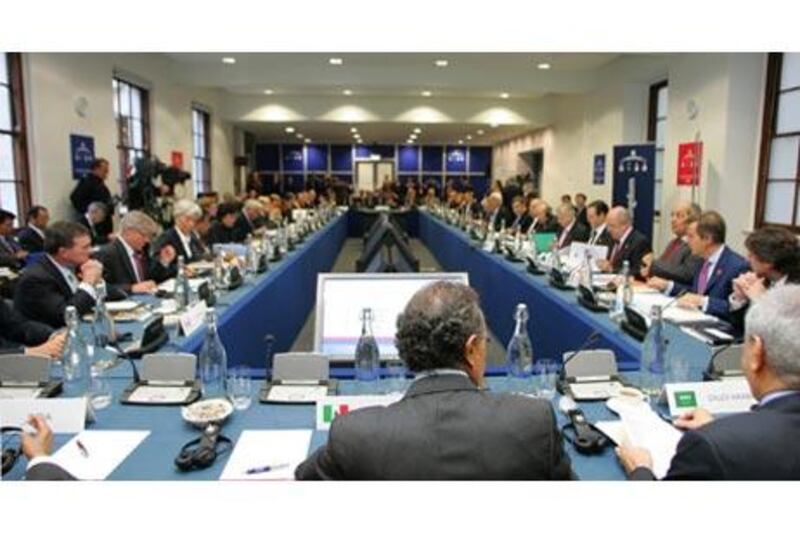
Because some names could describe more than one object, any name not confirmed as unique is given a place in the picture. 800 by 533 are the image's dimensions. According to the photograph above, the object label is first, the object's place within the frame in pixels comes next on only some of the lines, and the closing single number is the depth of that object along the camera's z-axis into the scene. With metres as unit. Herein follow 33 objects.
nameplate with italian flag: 1.72
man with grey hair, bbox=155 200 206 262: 5.11
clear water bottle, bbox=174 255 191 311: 3.26
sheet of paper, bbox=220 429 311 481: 1.46
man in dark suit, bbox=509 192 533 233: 7.96
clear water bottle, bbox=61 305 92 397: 1.95
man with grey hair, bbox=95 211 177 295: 3.95
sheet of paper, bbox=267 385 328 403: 1.92
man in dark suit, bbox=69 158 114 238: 7.26
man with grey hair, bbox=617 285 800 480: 1.13
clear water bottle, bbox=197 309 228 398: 2.03
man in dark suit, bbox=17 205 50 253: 6.05
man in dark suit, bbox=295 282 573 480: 1.14
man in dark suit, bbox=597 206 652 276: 4.70
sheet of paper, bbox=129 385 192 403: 1.92
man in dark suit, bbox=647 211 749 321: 3.20
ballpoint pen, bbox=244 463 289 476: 1.46
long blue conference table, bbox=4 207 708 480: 1.54
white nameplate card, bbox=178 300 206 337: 2.63
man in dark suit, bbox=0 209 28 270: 5.47
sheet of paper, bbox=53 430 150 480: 1.48
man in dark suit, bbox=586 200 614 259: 5.33
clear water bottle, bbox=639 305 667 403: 1.99
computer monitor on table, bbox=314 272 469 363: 2.33
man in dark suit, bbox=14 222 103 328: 3.09
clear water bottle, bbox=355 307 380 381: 2.00
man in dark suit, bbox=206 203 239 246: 6.81
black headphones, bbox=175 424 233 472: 1.49
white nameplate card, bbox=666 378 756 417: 1.78
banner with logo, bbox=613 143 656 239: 8.31
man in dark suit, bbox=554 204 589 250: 5.91
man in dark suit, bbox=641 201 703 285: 4.14
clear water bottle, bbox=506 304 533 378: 2.03
